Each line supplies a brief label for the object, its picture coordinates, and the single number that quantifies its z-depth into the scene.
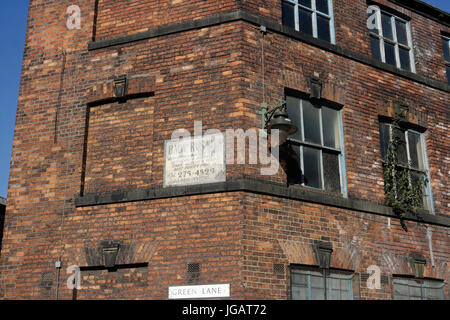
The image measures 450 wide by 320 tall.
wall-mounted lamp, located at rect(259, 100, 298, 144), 8.53
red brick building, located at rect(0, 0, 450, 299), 8.59
